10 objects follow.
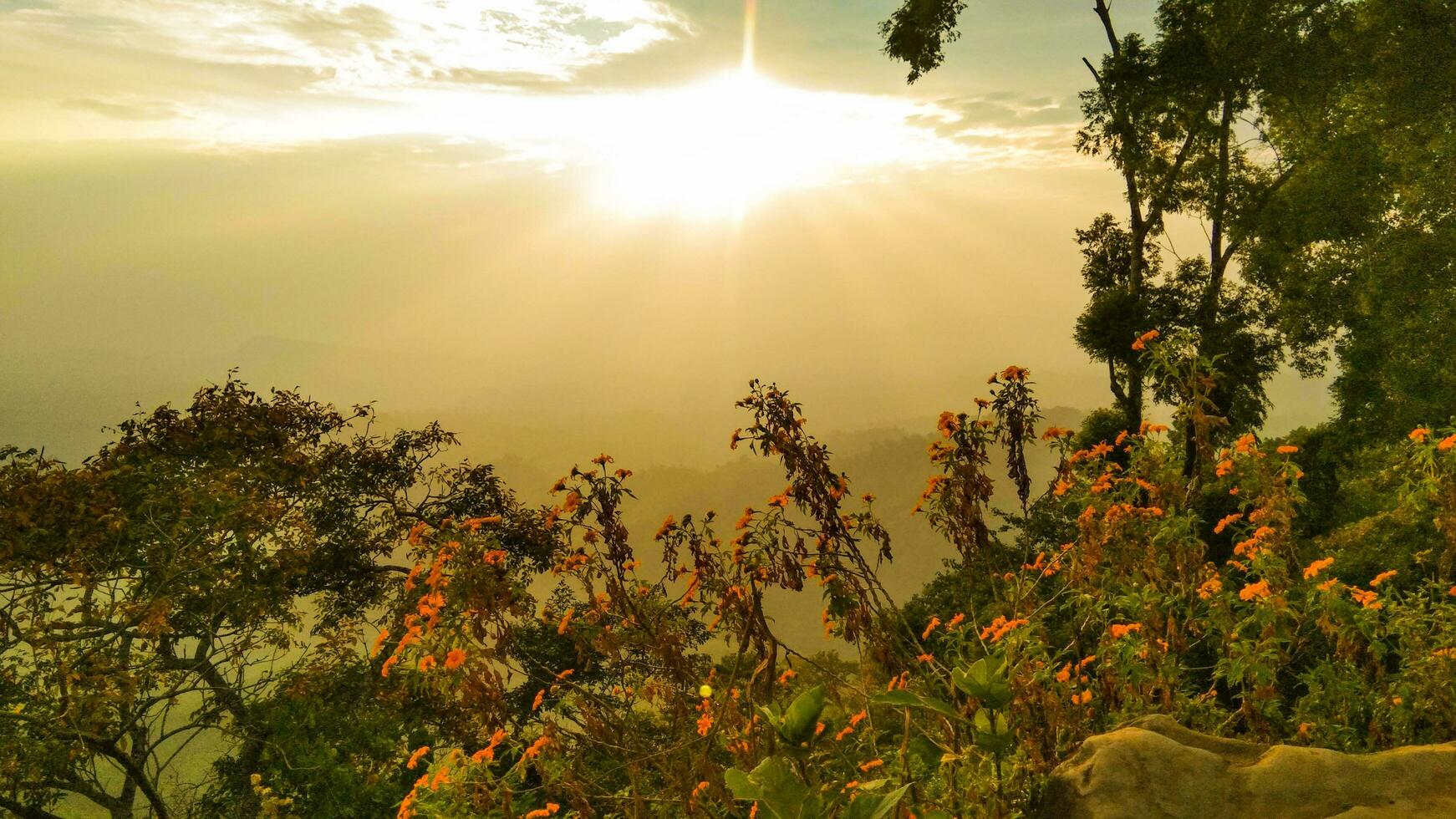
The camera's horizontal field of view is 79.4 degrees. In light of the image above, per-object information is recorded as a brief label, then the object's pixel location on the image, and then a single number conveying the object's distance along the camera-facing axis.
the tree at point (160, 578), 8.43
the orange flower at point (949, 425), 4.64
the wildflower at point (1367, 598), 3.81
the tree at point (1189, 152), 15.99
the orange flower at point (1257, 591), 3.86
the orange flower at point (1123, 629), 3.85
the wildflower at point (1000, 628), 3.76
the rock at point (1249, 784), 2.13
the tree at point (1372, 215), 13.80
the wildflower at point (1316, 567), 3.89
